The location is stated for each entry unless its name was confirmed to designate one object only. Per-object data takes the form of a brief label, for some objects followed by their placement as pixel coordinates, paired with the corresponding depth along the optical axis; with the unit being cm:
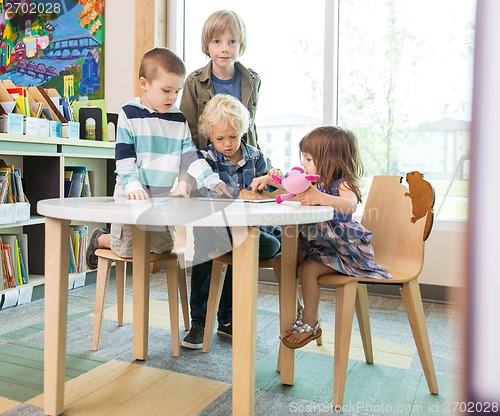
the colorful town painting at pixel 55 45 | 379
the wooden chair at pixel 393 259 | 157
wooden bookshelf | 285
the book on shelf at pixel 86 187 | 321
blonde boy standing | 198
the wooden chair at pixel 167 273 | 199
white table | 122
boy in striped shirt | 175
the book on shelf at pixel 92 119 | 324
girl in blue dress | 160
